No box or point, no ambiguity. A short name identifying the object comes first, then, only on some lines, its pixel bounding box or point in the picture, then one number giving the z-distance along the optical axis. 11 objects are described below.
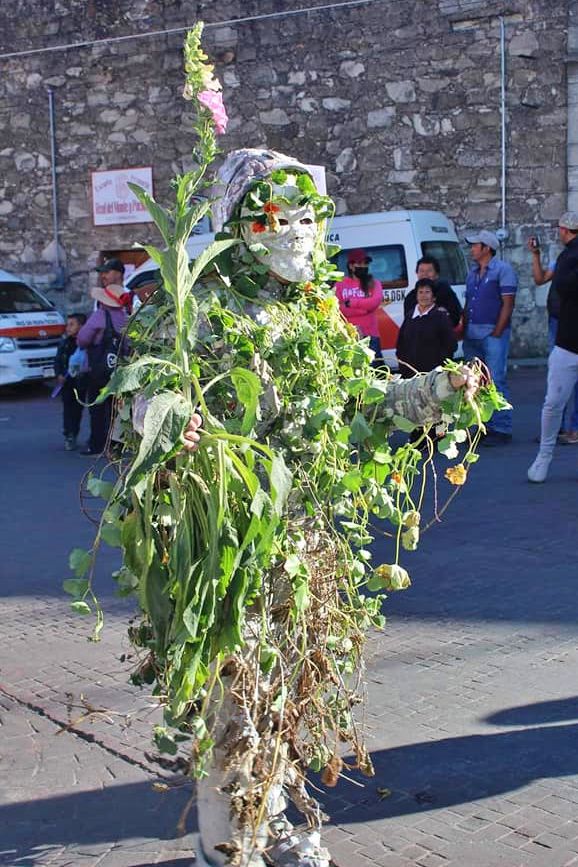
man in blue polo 10.91
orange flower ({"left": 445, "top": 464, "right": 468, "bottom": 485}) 3.40
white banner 19.88
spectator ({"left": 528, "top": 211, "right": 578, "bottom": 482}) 8.41
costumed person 2.83
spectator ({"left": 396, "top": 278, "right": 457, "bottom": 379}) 10.08
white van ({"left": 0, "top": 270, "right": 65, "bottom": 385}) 16.78
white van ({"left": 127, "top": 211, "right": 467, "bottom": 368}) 14.86
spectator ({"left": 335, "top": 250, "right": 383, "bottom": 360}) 11.30
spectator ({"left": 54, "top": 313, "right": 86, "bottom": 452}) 11.37
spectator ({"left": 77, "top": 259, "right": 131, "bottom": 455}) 10.82
